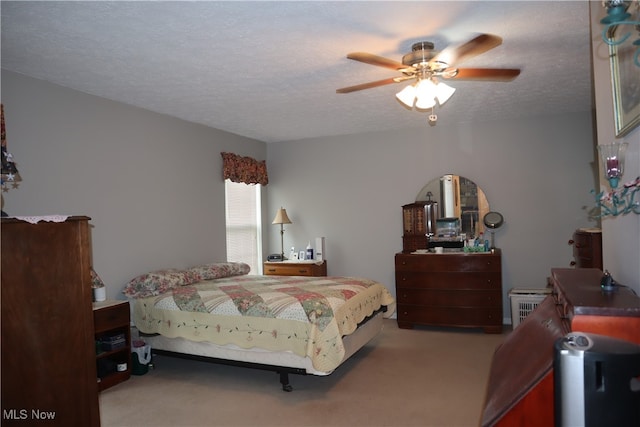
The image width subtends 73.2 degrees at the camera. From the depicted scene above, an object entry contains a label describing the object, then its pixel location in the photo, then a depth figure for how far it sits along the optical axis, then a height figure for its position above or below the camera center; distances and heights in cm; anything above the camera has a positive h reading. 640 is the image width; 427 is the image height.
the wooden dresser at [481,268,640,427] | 126 -46
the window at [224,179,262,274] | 575 +1
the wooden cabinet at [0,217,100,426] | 211 -47
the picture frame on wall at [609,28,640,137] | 148 +45
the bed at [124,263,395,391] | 321 -77
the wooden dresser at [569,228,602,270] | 318 -28
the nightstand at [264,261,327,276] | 568 -62
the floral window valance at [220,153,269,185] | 548 +74
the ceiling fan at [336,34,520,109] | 236 +93
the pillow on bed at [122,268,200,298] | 392 -52
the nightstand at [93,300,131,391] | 338 -92
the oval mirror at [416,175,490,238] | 535 +20
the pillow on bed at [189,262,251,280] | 451 -50
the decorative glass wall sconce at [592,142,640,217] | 154 +13
